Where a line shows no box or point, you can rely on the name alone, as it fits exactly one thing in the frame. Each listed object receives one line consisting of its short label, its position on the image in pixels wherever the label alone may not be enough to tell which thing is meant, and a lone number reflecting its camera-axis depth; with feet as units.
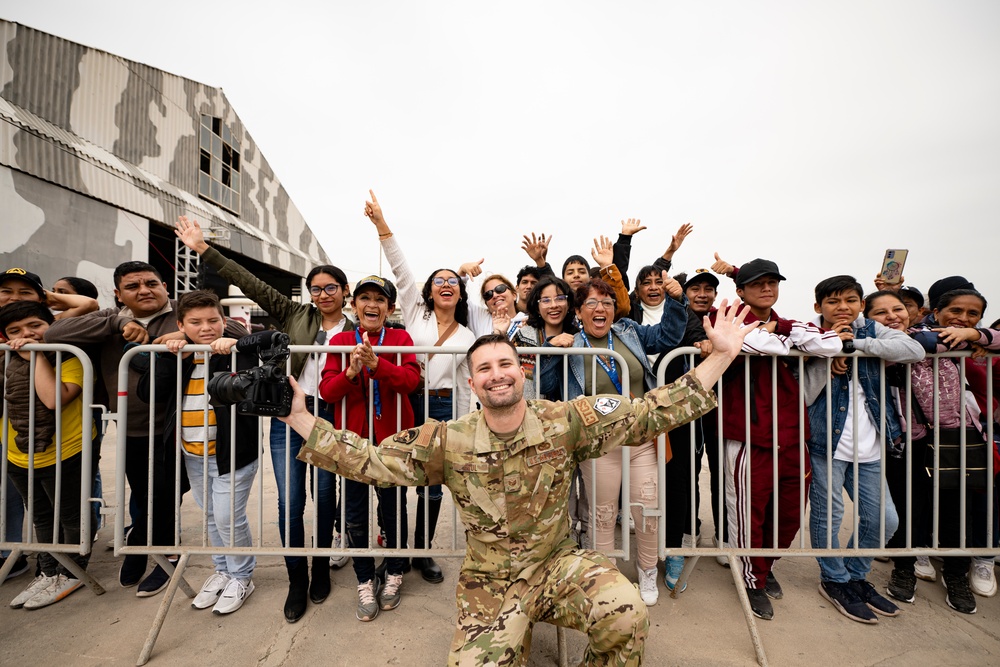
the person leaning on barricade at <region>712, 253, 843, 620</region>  9.00
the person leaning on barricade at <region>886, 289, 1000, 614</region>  8.96
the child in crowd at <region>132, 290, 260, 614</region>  9.01
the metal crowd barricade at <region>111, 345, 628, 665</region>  8.47
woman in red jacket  8.60
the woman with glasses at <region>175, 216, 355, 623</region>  9.12
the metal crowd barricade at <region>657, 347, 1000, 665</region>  8.81
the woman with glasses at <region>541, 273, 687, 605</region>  9.09
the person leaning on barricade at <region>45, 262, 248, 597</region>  9.63
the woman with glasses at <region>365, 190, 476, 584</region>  9.96
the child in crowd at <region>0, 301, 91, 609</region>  9.20
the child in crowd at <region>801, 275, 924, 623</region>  9.01
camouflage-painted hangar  28.66
